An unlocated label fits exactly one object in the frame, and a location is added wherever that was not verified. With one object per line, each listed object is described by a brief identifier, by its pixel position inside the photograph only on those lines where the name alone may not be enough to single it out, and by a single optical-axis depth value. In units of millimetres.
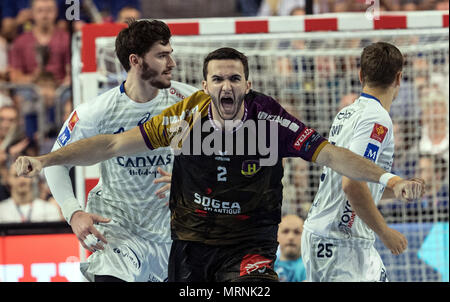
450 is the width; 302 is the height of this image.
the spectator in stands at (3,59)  16609
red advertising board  12781
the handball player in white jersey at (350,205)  8422
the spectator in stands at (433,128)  13234
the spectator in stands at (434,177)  13078
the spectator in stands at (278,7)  15643
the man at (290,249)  11906
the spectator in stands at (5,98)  15741
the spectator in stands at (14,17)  17187
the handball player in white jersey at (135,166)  8758
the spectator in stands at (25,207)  14062
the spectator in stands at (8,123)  15430
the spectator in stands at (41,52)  16437
